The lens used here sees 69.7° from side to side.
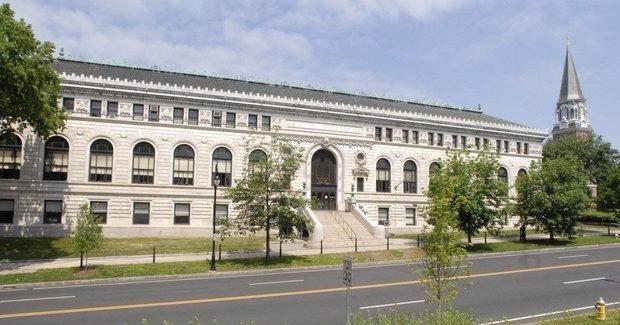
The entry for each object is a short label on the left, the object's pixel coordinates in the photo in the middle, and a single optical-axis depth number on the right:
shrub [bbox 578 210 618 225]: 58.97
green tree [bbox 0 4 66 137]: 26.41
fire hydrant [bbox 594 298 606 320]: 14.30
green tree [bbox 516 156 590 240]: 38.50
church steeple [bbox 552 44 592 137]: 112.75
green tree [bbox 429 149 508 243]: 34.69
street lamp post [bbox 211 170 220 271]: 26.62
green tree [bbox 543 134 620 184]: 83.62
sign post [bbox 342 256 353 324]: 12.54
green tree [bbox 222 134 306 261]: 28.89
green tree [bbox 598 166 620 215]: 64.31
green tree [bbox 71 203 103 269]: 24.91
